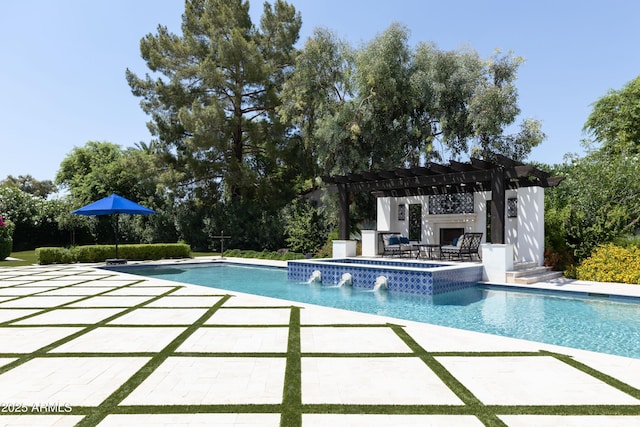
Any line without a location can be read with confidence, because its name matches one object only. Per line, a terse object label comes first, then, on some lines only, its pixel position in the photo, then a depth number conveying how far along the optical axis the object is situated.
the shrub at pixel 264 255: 17.36
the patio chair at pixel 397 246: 13.93
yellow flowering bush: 9.80
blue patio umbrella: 14.49
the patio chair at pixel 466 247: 11.91
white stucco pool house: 10.60
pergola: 10.57
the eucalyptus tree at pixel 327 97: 17.08
